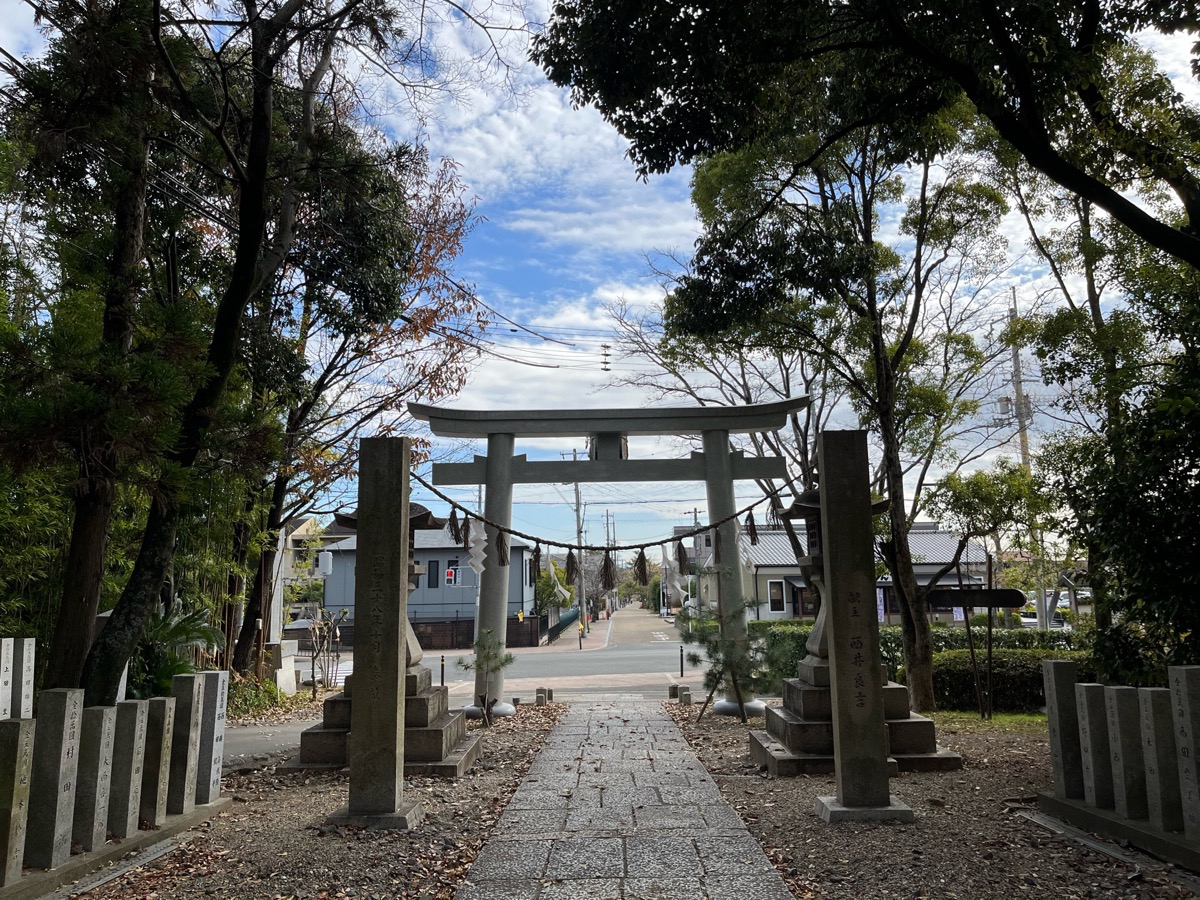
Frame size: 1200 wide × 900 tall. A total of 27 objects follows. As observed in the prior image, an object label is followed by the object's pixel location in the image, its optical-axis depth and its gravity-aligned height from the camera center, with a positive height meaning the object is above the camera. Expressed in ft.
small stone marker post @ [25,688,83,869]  14.10 -3.26
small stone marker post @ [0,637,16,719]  19.71 -2.05
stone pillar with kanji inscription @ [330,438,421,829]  18.47 -1.16
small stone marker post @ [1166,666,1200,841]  14.28 -2.43
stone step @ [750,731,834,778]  23.49 -4.85
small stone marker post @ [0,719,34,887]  13.01 -3.17
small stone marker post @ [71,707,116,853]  15.25 -3.56
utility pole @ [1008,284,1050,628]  42.14 +12.52
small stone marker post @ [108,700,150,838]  16.43 -3.62
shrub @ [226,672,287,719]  42.34 -5.63
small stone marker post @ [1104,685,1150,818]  16.02 -3.10
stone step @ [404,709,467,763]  24.76 -4.55
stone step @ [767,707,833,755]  24.03 -4.16
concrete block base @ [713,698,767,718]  37.65 -5.25
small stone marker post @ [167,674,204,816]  18.85 -3.52
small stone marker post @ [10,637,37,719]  20.53 -2.10
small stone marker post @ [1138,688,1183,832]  15.05 -3.11
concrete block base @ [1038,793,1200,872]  14.14 -4.49
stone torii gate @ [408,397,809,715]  39.06 +6.49
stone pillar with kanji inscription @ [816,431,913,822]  18.31 -1.01
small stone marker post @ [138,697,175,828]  17.79 -3.76
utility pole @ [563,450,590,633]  134.51 +11.35
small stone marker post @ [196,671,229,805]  20.20 -3.60
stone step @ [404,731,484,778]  24.48 -5.18
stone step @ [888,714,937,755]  23.97 -4.16
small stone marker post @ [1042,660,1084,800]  18.21 -3.08
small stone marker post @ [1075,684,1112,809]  17.16 -3.29
